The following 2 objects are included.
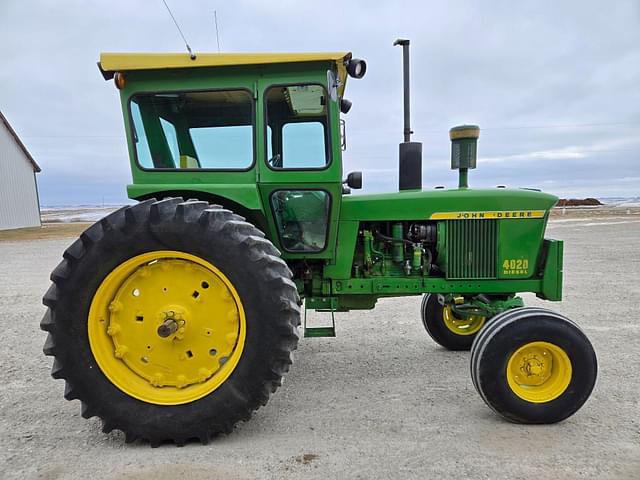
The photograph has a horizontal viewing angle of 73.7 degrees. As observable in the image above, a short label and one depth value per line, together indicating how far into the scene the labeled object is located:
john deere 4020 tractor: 2.63
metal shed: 22.42
